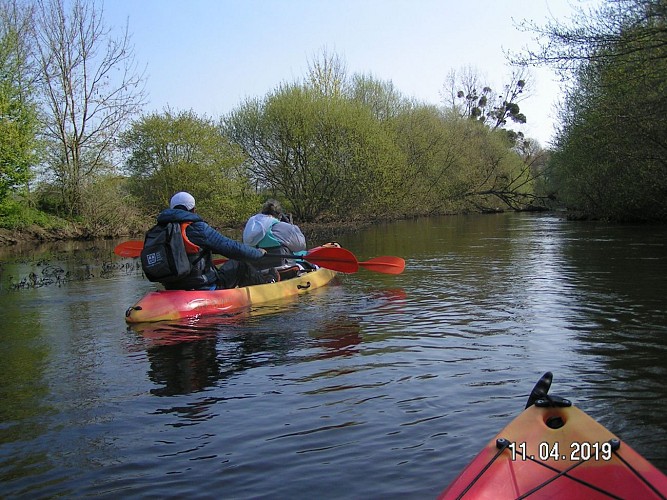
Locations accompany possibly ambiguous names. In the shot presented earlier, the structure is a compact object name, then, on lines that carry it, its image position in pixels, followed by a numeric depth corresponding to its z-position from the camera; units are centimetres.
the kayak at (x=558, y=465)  278
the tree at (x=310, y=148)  3234
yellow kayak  796
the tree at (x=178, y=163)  2822
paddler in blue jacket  794
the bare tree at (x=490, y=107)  5247
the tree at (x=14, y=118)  2072
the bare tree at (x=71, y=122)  2672
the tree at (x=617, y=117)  1476
